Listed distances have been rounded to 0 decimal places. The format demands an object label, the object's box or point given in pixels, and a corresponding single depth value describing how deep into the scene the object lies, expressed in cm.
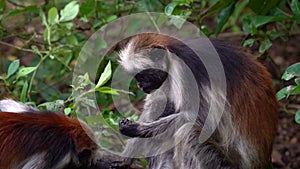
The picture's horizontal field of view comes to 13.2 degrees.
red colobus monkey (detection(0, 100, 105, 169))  1309
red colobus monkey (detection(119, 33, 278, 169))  1403
